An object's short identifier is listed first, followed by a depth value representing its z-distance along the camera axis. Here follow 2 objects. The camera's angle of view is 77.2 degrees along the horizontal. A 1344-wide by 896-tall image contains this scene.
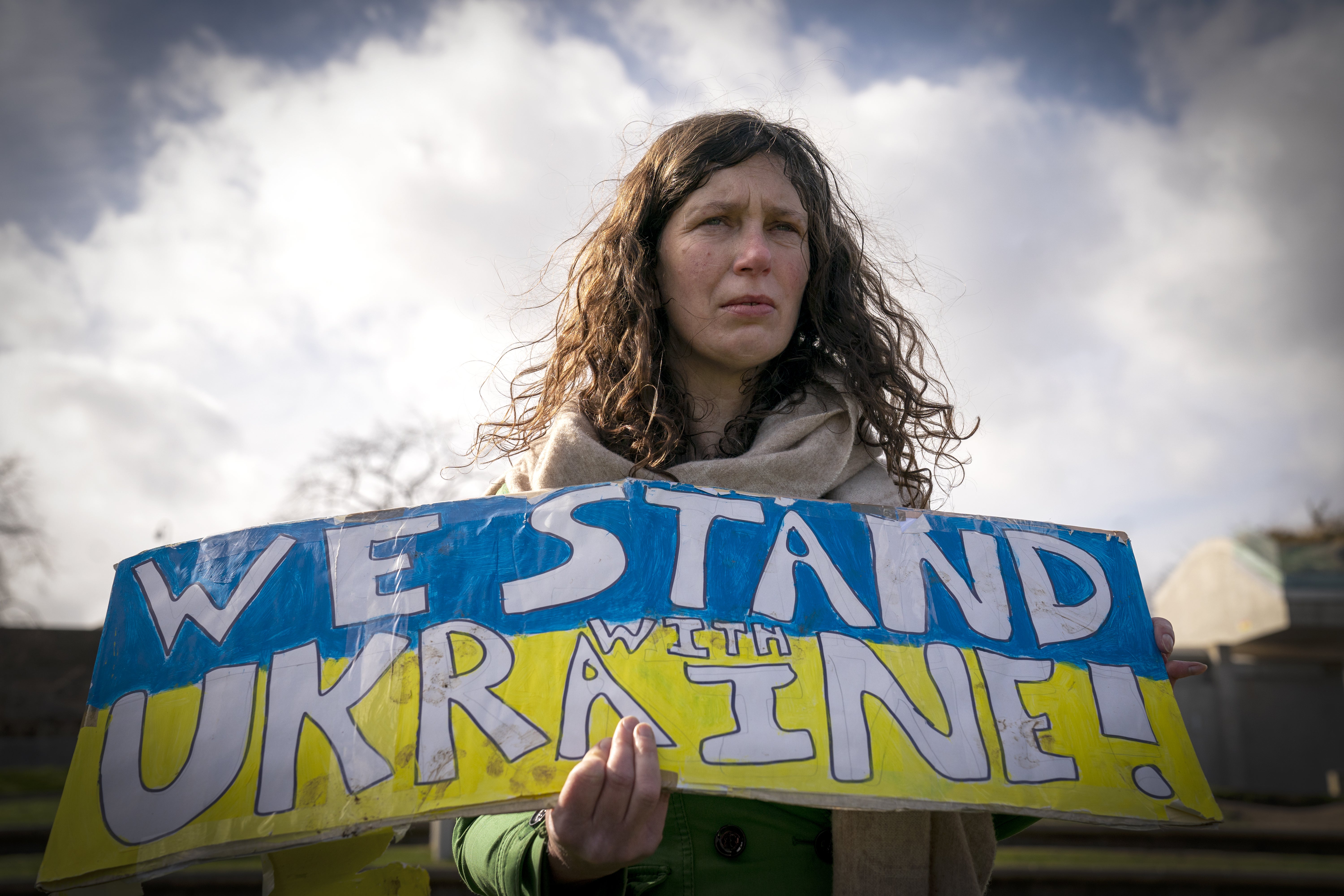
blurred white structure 16.84
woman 1.44
